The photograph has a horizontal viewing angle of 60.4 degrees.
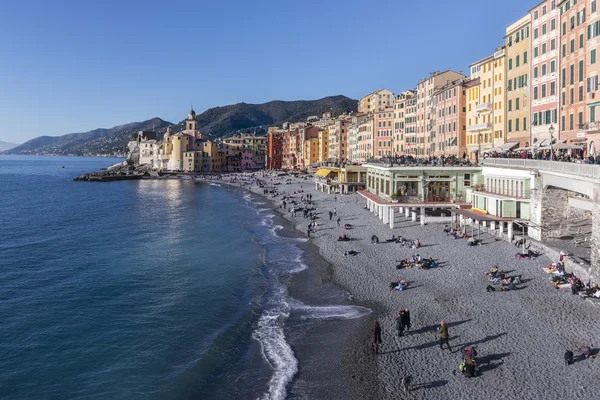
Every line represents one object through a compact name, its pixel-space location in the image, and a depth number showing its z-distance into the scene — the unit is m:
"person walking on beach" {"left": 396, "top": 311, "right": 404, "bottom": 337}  24.23
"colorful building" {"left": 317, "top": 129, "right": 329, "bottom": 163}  148.62
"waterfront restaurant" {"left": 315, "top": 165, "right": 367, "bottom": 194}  86.62
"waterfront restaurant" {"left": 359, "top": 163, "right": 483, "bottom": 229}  47.78
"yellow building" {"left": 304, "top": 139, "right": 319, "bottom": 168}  153.62
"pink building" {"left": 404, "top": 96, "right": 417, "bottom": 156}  82.01
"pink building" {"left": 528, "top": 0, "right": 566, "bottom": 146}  42.84
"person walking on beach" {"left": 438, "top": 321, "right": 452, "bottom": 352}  22.31
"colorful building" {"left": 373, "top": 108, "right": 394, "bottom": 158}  94.62
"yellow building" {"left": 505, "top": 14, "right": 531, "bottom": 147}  48.00
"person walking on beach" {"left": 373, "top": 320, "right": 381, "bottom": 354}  23.07
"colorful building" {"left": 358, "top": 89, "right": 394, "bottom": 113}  124.50
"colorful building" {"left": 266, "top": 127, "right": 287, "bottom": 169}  196.50
